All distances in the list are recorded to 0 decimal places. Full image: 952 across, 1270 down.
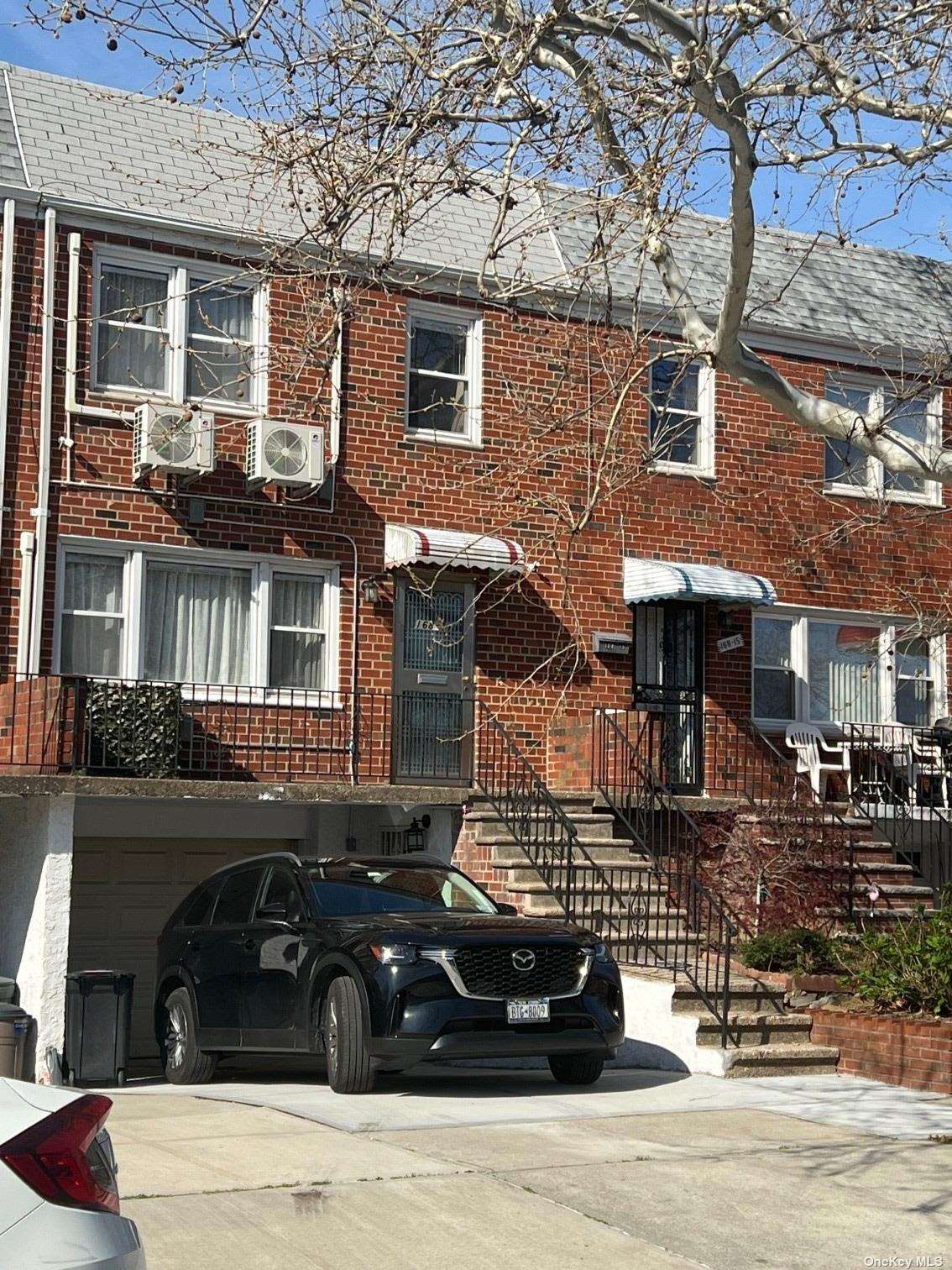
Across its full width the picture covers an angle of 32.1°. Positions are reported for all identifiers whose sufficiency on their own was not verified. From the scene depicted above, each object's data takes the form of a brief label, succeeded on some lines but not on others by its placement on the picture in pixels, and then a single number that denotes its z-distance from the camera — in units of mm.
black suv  10500
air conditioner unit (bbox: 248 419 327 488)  16281
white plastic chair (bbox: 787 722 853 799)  18633
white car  3982
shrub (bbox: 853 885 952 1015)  12477
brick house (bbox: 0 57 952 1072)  15742
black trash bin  13023
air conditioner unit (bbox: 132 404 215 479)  15594
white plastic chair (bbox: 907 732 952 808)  18859
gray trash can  10469
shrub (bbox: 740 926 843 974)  14016
